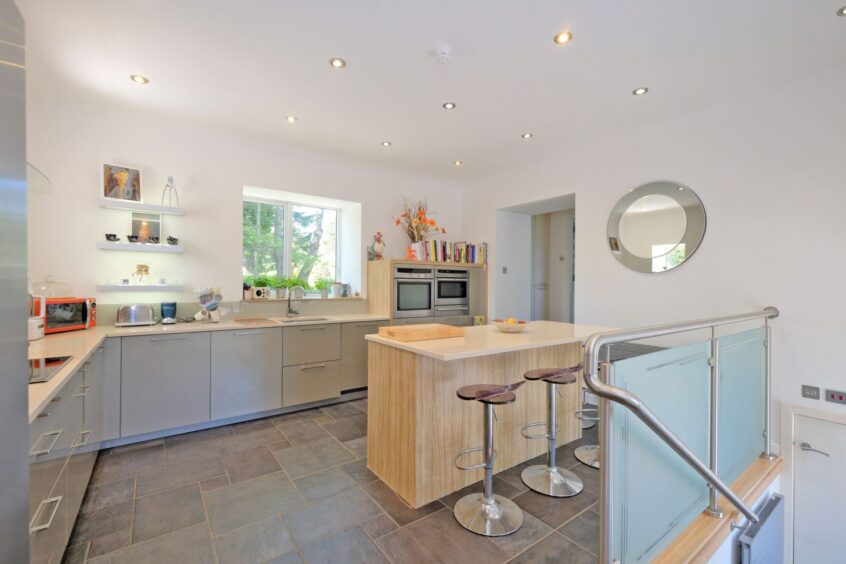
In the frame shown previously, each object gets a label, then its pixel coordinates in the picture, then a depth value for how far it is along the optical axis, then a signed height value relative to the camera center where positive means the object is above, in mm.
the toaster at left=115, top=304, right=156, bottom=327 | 3113 -319
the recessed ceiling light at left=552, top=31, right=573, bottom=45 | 2177 +1463
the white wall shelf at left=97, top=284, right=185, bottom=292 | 3145 -79
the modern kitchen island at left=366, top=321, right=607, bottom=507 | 2121 -812
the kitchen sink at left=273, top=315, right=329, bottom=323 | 3752 -419
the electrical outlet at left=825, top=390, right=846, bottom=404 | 2484 -789
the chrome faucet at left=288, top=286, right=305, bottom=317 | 4117 -180
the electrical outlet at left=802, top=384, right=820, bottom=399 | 2582 -788
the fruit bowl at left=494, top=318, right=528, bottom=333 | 2629 -330
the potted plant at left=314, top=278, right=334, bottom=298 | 4508 -83
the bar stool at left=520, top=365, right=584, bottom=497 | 2262 -1292
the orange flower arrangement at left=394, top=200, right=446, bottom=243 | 4875 +781
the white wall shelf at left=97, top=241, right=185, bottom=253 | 3126 +279
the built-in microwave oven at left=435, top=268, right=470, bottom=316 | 4785 -154
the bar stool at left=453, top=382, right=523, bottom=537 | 1919 -1289
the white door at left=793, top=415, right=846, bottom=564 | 2539 -1504
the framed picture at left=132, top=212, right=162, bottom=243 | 3314 +476
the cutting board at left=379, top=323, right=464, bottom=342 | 2232 -333
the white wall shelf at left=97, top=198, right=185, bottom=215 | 3120 +640
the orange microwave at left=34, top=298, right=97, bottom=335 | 2714 -279
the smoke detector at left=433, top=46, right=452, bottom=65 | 2311 +1445
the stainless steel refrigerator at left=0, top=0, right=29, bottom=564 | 764 -43
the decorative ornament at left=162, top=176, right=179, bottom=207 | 3479 +855
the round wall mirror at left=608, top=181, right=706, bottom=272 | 3178 +498
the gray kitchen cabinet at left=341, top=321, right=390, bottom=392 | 3982 -829
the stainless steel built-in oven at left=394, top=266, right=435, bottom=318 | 4402 -146
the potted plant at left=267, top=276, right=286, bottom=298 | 4090 -88
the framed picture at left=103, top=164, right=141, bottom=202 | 3172 +847
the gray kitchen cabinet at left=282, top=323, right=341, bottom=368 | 3605 -657
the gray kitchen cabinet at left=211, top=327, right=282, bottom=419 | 3225 -846
